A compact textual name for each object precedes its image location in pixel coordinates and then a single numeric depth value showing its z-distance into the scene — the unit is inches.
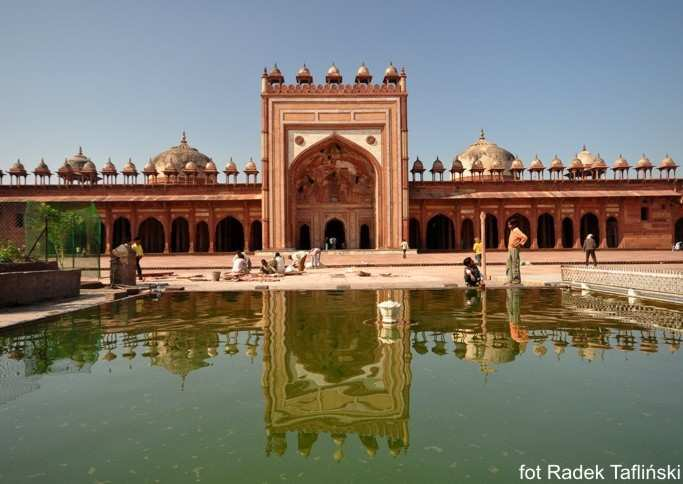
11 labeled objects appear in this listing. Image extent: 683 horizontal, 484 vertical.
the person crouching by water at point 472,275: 422.4
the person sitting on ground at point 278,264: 617.9
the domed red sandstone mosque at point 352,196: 1121.4
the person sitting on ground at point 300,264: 660.7
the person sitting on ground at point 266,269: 603.8
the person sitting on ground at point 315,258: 758.5
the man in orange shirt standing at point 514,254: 429.1
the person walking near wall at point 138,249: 537.1
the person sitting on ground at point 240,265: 568.7
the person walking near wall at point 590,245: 595.2
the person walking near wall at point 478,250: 637.8
